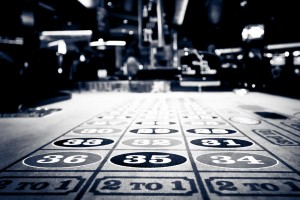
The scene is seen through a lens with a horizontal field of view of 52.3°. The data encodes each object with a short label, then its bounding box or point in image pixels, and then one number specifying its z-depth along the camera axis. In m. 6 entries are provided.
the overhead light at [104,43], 13.77
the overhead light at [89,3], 12.11
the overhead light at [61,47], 10.13
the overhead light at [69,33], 14.08
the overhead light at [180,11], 14.58
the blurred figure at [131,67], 15.27
